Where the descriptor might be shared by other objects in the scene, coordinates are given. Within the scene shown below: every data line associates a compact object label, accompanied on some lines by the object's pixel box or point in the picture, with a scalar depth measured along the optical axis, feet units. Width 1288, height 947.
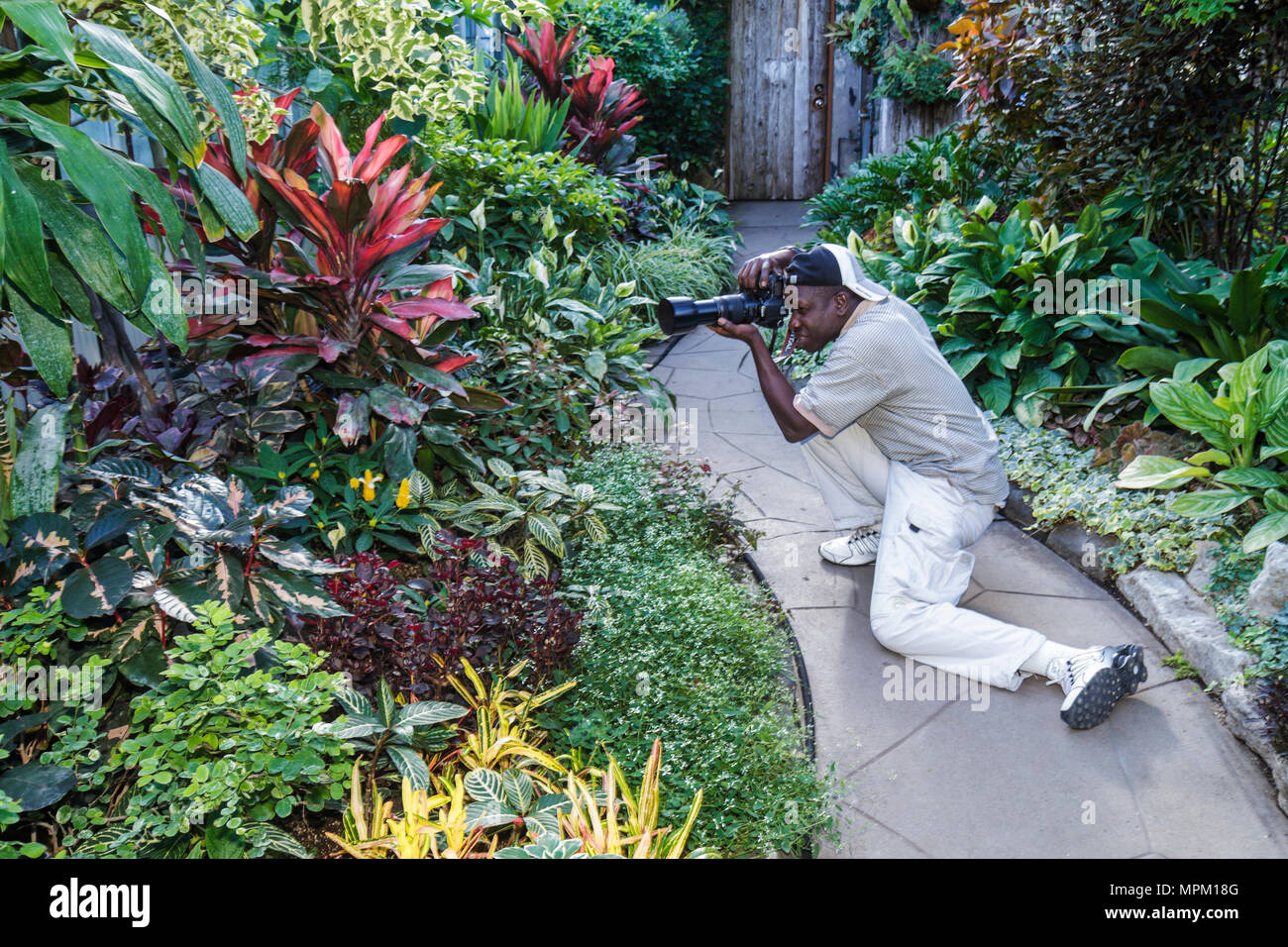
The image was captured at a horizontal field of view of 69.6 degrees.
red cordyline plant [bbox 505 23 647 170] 22.44
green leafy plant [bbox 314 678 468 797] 6.93
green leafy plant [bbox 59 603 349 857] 5.88
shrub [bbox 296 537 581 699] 7.79
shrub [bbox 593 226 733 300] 19.25
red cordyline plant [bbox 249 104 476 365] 9.27
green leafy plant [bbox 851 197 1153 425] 13.44
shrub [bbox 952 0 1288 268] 12.82
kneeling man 9.32
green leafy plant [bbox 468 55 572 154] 19.17
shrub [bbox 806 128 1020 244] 20.21
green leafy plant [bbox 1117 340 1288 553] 9.82
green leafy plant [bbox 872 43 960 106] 27.17
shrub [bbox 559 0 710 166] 28.14
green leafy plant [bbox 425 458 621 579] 9.73
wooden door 34.06
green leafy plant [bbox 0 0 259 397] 5.20
